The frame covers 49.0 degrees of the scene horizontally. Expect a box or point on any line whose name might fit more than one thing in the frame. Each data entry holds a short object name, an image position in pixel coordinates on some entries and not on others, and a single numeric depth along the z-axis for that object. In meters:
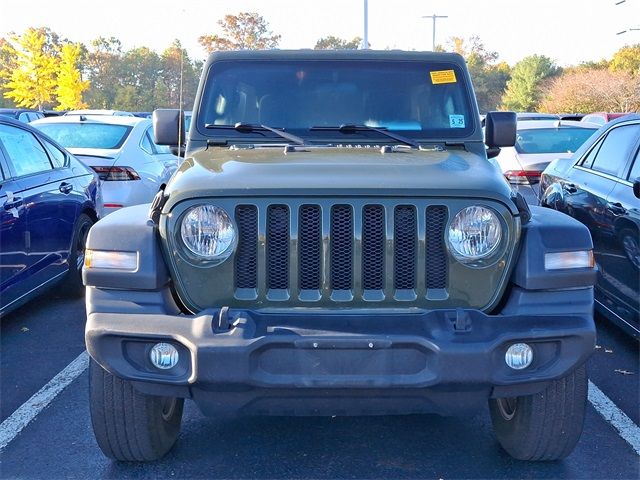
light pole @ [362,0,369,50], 21.52
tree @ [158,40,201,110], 38.58
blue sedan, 5.01
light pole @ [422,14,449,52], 41.52
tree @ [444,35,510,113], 69.06
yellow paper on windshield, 4.21
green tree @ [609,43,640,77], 53.25
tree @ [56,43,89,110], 47.44
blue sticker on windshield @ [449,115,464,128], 4.10
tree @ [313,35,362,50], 52.18
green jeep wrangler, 2.76
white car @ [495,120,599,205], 8.58
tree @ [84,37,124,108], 62.70
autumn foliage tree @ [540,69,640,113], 44.14
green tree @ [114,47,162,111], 58.78
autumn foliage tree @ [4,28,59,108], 48.62
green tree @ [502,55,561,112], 61.88
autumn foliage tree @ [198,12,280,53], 41.28
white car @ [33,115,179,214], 8.07
